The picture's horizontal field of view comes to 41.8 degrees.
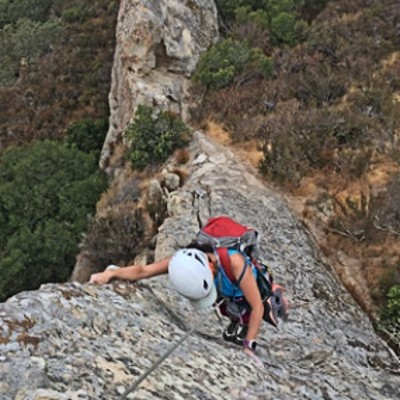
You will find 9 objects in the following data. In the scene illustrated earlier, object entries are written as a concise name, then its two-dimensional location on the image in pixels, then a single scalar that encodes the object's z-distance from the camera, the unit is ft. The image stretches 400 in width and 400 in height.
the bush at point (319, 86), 44.52
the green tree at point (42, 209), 42.65
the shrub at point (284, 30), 57.00
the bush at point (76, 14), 92.43
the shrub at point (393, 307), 23.08
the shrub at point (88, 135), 60.85
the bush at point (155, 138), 39.81
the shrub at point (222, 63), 49.49
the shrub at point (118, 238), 31.01
